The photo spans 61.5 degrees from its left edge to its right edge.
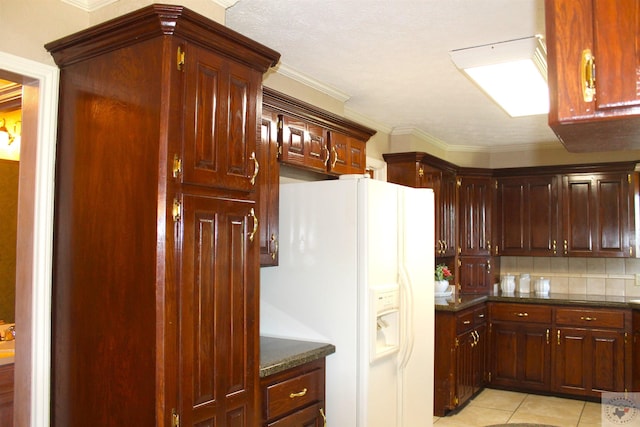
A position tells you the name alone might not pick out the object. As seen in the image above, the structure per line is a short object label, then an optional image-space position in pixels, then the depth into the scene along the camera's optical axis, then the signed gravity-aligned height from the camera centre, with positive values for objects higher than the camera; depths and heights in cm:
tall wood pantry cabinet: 189 +6
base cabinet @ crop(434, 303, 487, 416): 455 -102
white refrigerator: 292 -29
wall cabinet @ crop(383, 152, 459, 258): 482 +56
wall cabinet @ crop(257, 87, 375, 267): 296 +59
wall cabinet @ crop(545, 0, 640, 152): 91 +30
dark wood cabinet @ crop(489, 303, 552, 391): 518 -103
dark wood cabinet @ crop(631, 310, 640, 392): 475 -99
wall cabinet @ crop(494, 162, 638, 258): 526 +31
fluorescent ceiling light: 298 +103
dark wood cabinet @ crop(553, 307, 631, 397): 487 -102
